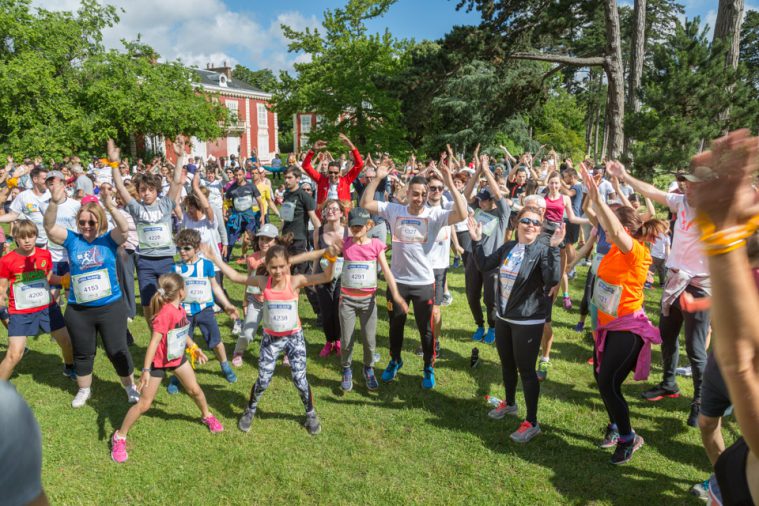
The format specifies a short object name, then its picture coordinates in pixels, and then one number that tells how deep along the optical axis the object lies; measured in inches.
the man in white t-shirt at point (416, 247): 206.7
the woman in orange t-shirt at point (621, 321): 155.8
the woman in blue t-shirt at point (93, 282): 184.2
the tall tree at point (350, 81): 1053.8
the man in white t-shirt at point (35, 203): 322.7
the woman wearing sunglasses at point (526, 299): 169.0
